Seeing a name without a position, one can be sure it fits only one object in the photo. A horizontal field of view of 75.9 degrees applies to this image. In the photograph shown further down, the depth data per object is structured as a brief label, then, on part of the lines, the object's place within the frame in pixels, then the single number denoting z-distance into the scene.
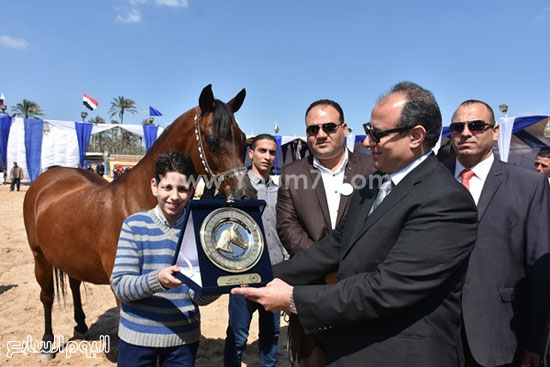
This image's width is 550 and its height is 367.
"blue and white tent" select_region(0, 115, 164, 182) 16.73
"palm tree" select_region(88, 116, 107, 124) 57.49
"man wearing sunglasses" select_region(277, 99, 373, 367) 2.34
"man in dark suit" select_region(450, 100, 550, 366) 1.92
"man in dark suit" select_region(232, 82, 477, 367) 1.31
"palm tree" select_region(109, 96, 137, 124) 61.19
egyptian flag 20.00
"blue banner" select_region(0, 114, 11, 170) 16.55
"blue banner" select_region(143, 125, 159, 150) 16.14
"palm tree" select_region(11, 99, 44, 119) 57.91
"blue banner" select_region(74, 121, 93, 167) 16.85
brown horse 2.78
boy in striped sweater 1.98
